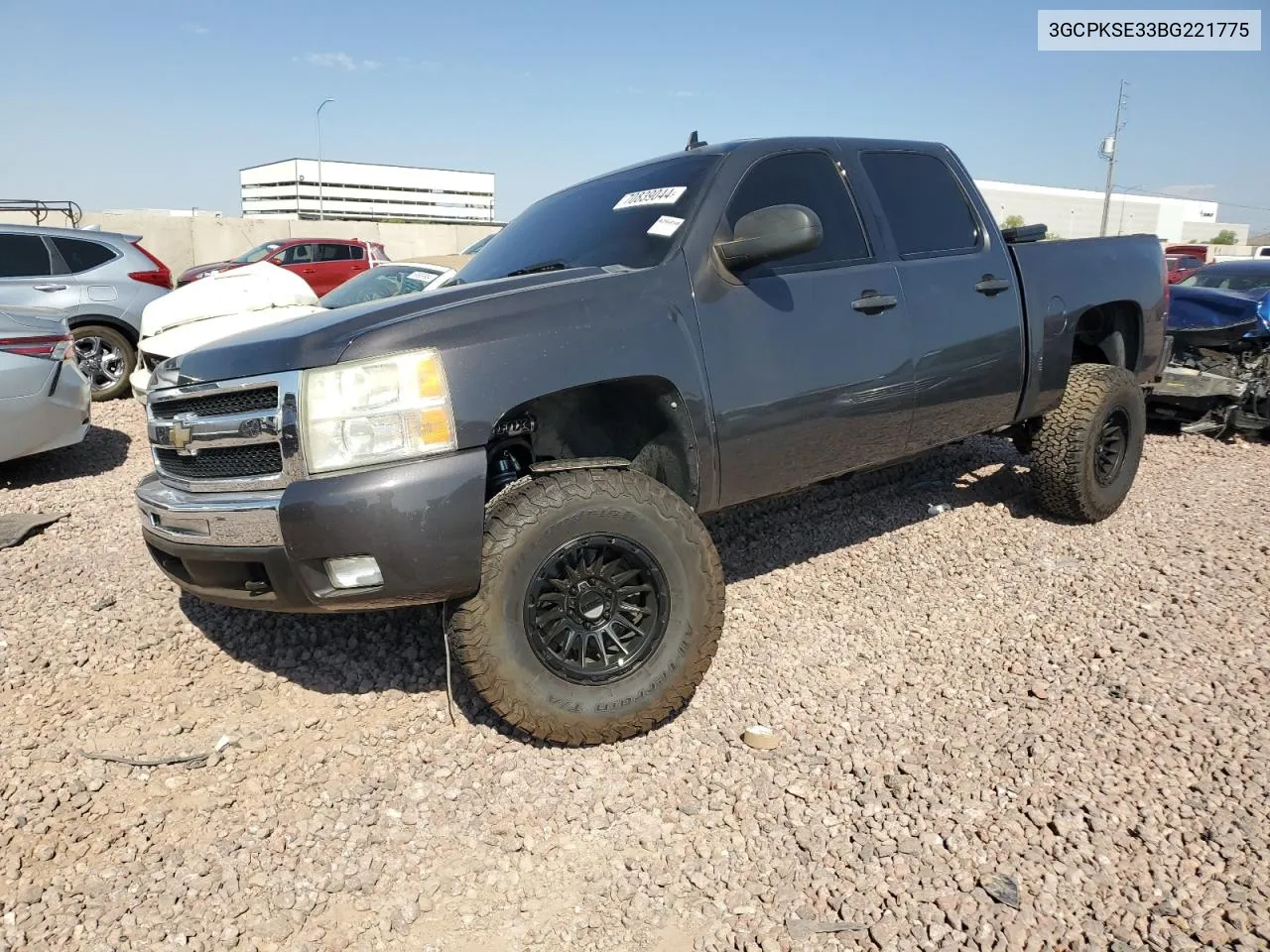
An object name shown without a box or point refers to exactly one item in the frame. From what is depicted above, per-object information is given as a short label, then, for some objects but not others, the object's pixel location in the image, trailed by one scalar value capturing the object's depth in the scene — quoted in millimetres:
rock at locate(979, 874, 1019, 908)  2170
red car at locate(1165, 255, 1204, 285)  22166
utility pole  45031
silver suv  8242
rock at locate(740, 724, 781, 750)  2930
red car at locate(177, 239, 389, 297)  17844
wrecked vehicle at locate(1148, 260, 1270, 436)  6840
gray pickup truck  2531
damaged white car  6660
